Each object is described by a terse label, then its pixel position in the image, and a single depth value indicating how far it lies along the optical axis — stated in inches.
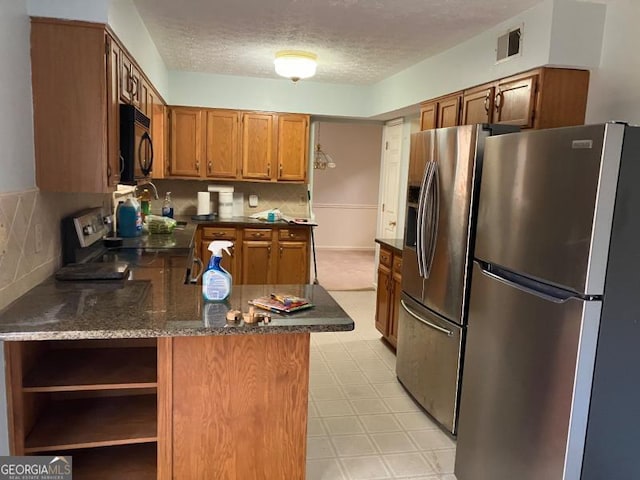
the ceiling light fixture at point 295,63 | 144.1
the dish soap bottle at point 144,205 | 183.1
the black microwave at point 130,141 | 97.9
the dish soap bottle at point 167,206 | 193.2
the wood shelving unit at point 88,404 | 68.4
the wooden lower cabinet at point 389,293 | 152.6
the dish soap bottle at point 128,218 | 142.4
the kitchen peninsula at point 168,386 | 67.7
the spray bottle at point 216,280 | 76.4
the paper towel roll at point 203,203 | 208.8
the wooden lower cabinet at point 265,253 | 203.9
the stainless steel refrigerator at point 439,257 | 100.3
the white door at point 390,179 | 214.1
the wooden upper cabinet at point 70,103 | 83.0
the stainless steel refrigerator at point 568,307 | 62.2
